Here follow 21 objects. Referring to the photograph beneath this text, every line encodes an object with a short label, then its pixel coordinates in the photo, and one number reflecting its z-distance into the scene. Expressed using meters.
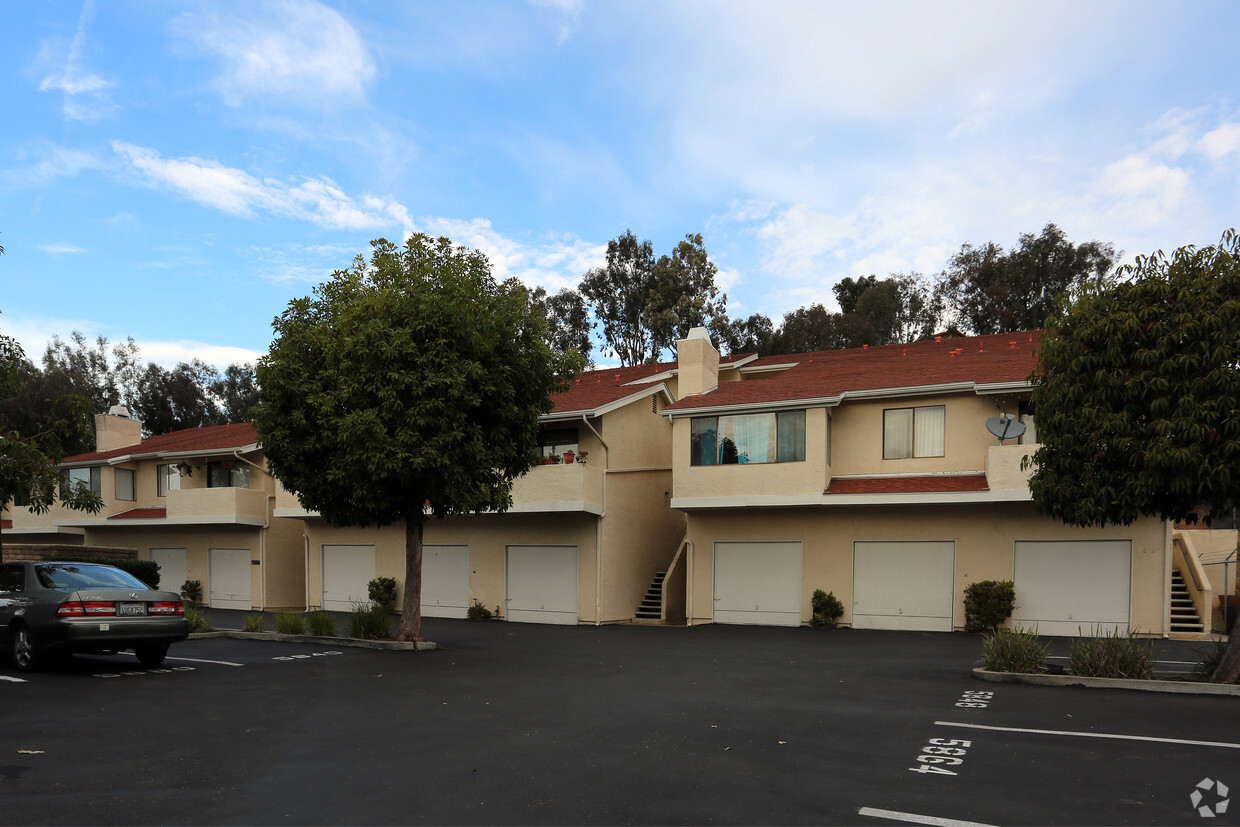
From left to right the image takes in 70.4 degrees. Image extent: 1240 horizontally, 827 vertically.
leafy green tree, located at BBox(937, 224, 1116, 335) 41.59
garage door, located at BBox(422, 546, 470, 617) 25.44
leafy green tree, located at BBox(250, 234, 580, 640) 15.23
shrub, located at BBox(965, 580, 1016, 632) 20.06
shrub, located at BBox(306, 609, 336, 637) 17.55
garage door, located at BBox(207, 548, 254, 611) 29.92
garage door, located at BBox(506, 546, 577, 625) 23.67
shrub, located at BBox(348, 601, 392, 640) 17.05
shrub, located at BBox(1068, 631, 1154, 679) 11.48
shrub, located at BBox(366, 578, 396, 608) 26.09
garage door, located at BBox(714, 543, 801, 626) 22.56
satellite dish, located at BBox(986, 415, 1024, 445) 19.67
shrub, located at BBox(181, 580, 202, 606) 30.42
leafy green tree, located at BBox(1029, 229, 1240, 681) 10.90
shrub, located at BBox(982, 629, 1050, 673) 12.16
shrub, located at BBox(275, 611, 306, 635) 17.91
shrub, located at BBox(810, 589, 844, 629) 21.69
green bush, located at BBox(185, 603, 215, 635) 18.38
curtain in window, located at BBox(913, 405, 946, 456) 21.28
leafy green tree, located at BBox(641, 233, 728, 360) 47.94
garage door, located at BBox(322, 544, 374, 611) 27.31
